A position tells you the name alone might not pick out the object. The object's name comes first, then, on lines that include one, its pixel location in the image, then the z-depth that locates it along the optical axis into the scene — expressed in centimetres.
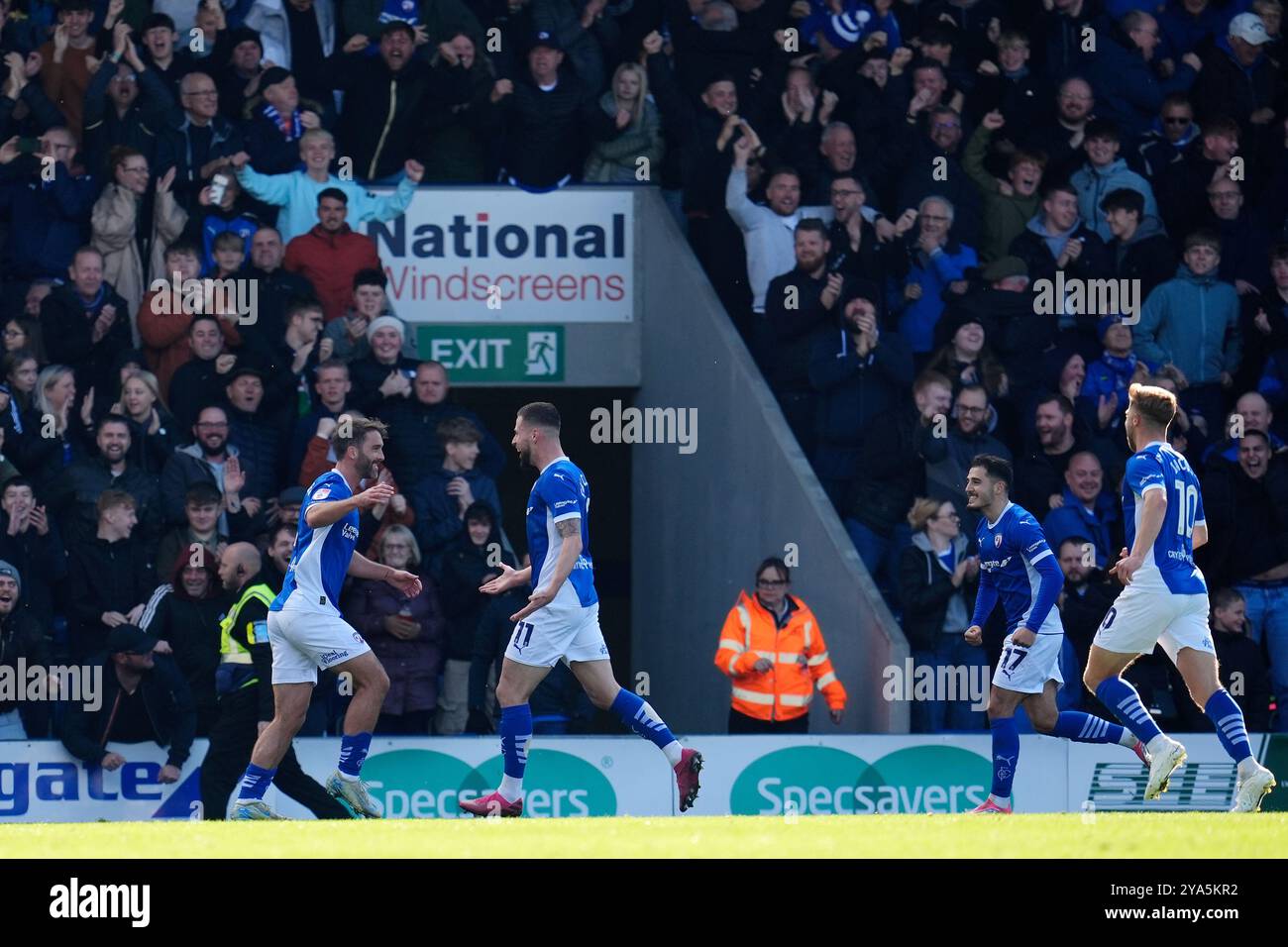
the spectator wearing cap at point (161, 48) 1683
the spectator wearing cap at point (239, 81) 1686
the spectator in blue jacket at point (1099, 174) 1767
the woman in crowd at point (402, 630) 1487
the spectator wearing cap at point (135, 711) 1434
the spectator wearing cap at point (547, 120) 1733
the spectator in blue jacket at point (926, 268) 1691
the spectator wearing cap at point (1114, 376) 1653
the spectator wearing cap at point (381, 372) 1570
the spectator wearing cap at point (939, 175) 1728
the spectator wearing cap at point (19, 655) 1461
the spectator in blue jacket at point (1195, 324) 1706
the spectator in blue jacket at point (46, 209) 1633
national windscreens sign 1798
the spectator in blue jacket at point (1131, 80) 1855
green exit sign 1802
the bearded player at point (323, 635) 1137
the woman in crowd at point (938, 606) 1540
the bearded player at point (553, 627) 1132
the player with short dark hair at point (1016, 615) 1208
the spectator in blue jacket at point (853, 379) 1633
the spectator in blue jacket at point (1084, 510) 1573
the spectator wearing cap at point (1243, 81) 1842
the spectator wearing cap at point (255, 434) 1547
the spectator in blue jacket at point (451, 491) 1529
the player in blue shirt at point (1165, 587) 1103
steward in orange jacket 1495
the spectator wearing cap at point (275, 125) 1662
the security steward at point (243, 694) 1381
